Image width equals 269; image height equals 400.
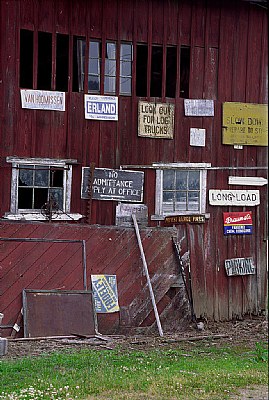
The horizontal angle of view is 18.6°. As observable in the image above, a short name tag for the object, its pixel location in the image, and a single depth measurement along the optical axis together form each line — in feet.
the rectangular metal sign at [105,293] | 46.70
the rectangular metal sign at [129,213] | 49.93
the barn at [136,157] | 47.16
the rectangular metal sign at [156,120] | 50.69
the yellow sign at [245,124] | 53.01
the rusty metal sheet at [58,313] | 43.78
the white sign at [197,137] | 52.06
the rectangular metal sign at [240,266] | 52.95
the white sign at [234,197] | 52.50
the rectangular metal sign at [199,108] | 52.03
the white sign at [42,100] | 47.73
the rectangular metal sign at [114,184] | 49.26
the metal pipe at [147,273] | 46.42
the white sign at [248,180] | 53.11
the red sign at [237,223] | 52.95
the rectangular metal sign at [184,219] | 51.34
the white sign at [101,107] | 49.39
